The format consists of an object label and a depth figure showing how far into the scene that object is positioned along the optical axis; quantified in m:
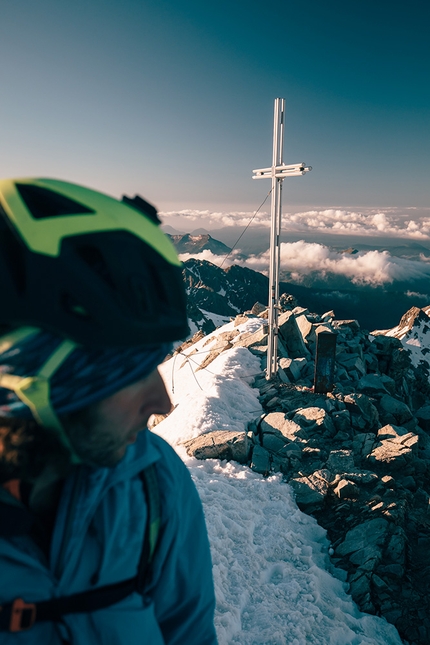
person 1.14
